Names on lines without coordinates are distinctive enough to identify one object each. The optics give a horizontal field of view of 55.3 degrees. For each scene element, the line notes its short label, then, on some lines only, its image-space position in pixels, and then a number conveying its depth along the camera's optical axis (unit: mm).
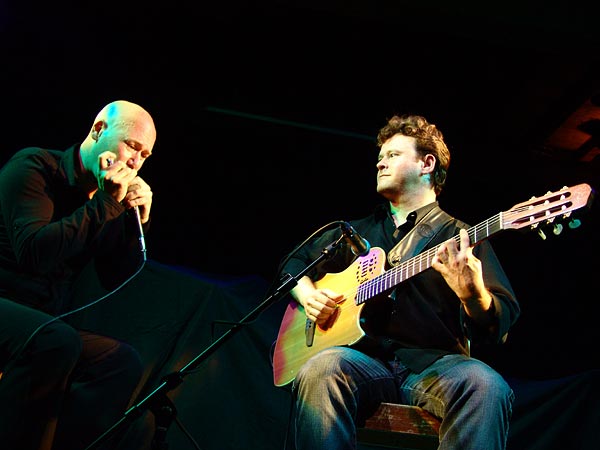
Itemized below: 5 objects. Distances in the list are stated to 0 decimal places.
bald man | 2545
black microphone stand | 2438
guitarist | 2320
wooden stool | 2494
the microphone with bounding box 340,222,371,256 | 2668
